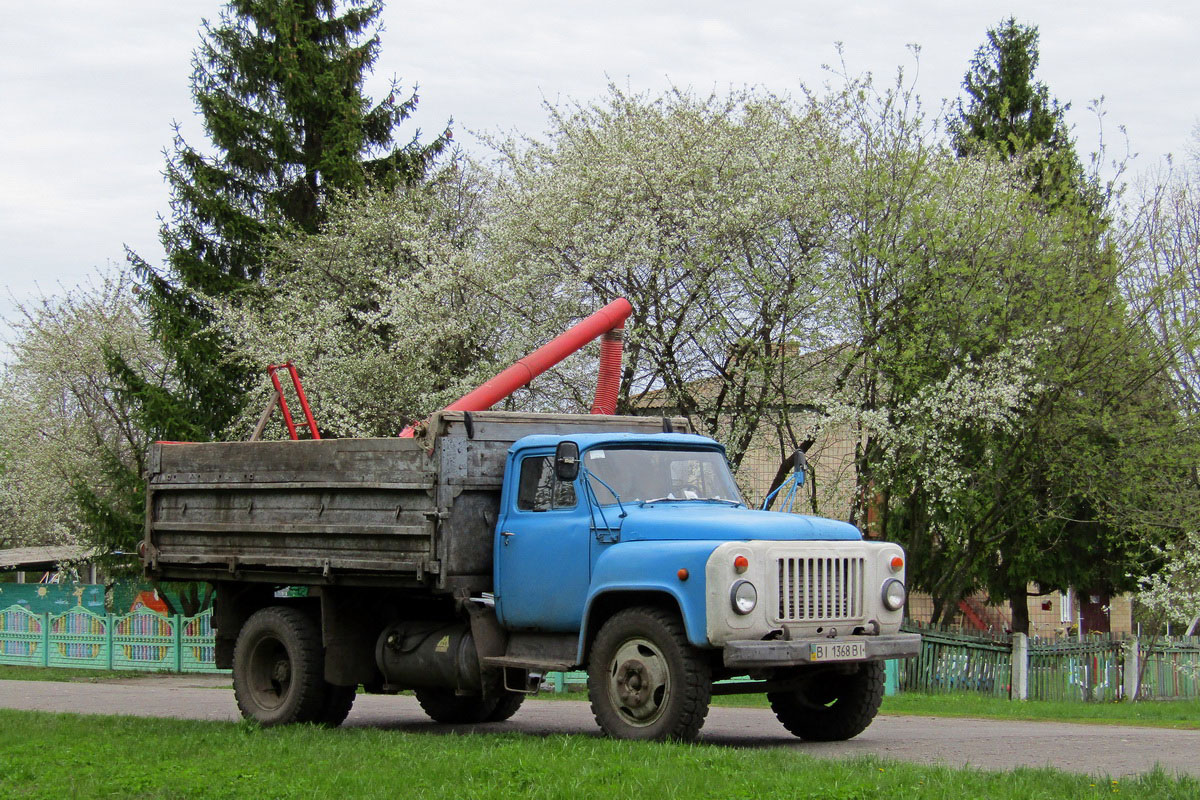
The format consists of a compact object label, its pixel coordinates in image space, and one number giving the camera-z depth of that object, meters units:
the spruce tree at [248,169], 29.84
